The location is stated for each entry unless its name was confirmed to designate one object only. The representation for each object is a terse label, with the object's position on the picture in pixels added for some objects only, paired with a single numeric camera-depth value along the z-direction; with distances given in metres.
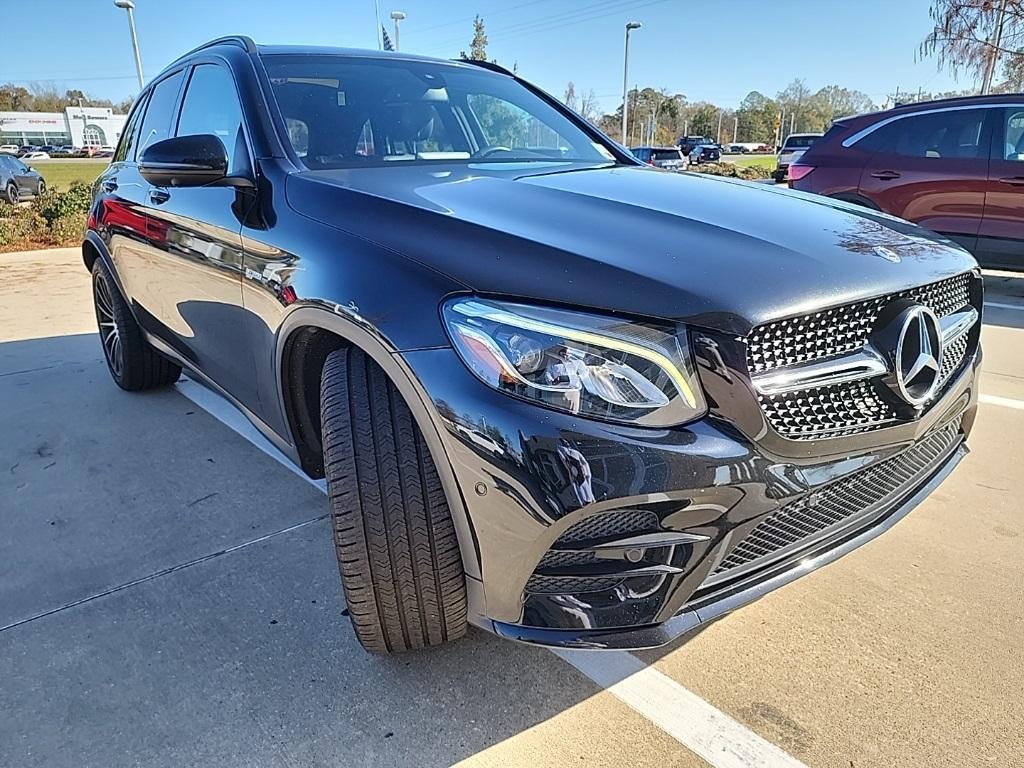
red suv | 6.10
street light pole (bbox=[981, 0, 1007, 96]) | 16.92
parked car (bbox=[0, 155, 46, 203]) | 17.98
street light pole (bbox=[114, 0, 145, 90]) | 20.61
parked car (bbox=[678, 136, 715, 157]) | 47.69
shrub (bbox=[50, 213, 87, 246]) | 11.66
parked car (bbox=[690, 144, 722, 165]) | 39.85
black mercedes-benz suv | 1.40
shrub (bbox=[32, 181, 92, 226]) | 11.80
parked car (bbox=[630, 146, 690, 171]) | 21.25
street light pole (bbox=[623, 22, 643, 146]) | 32.89
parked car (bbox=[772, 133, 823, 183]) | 19.35
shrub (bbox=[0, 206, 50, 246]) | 11.02
